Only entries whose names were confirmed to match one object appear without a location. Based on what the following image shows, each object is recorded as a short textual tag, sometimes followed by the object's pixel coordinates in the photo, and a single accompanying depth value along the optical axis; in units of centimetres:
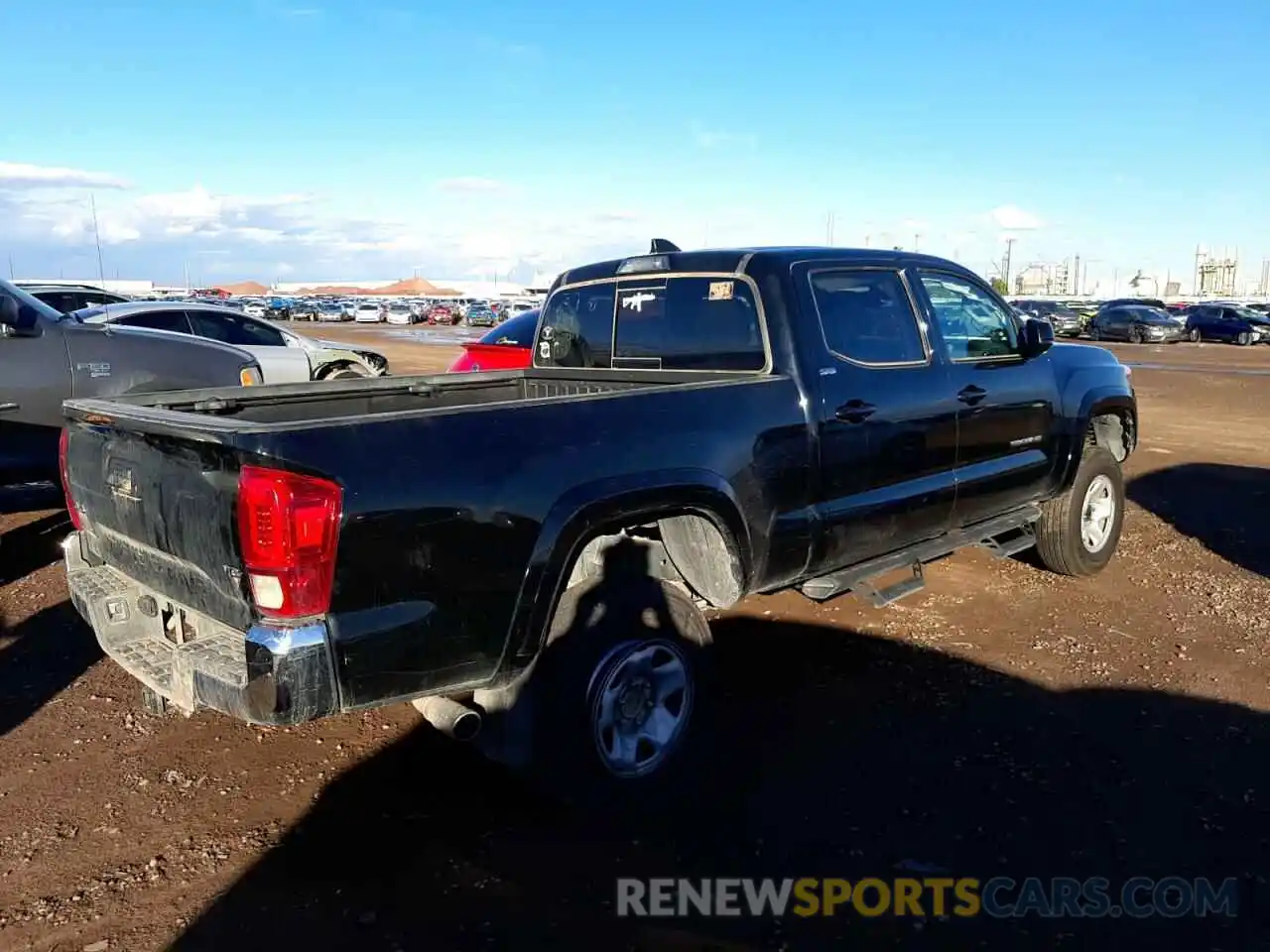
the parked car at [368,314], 6056
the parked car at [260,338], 1192
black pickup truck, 281
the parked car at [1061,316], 3994
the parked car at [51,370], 650
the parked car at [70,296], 1571
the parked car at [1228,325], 3497
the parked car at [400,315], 5897
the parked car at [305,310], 6475
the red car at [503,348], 920
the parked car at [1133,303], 3714
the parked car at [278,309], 6144
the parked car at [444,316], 5701
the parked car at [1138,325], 3484
